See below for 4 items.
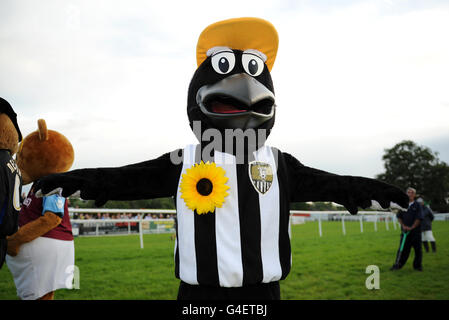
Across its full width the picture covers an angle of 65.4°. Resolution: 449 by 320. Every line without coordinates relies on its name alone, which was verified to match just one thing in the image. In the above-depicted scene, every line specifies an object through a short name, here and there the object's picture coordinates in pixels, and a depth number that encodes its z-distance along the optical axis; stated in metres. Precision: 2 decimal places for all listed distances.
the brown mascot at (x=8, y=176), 3.11
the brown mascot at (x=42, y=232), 3.57
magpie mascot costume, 2.10
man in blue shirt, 7.12
